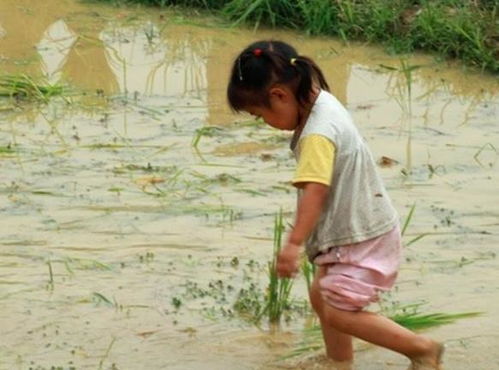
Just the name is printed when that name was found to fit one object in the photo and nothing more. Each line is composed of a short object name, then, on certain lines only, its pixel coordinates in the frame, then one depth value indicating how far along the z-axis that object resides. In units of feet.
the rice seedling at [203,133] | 42.61
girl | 24.07
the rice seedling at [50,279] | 31.33
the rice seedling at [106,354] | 26.74
